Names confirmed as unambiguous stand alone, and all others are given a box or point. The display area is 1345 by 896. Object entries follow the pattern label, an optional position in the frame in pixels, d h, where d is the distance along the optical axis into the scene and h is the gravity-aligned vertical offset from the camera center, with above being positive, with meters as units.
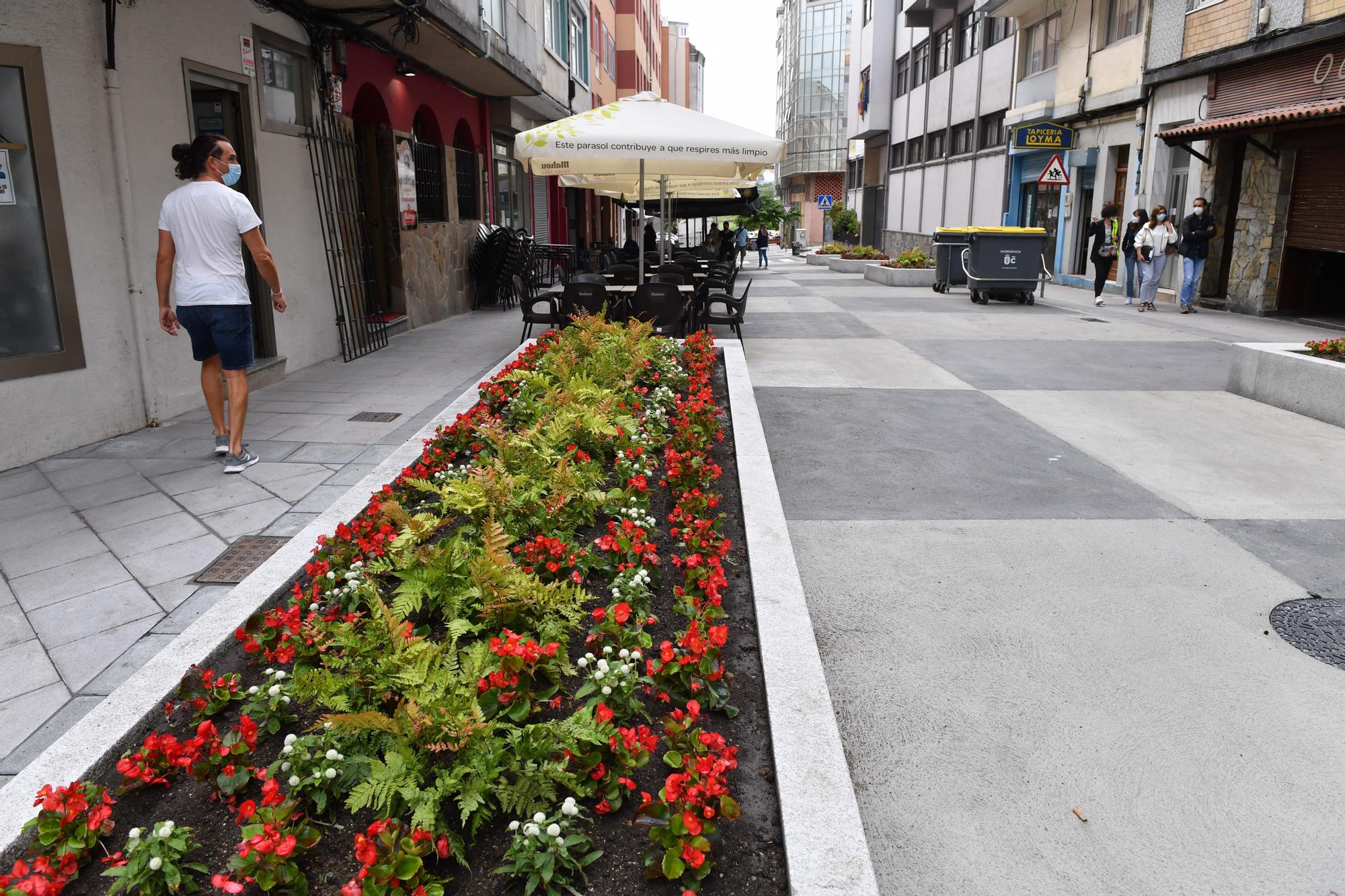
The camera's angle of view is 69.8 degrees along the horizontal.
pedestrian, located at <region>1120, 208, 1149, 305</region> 18.20 -0.40
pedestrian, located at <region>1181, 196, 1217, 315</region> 16.12 -0.30
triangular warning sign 18.67 +1.03
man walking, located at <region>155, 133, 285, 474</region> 5.67 -0.22
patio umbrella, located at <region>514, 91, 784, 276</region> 8.80 +0.79
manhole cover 3.66 -1.56
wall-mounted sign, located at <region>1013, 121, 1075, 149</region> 22.30 +2.08
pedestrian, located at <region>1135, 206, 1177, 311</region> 16.92 -0.33
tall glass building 79.19 +10.39
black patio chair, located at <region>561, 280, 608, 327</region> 10.09 -0.73
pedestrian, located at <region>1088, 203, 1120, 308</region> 17.80 -0.32
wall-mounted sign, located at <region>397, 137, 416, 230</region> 12.48 +0.57
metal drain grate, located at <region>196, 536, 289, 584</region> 4.24 -1.49
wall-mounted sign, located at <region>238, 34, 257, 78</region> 8.43 +1.48
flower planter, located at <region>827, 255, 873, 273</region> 30.33 -1.17
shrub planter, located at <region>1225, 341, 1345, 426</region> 7.55 -1.23
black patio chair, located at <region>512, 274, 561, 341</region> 10.52 -0.92
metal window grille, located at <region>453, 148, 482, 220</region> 16.11 +0.66
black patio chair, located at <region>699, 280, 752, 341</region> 10.68 -0.94
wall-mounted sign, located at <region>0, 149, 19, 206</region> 5.81 +0.26
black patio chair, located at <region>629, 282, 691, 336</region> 9.91 -0.79
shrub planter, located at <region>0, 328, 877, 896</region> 2.16 -1.29
